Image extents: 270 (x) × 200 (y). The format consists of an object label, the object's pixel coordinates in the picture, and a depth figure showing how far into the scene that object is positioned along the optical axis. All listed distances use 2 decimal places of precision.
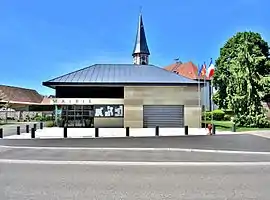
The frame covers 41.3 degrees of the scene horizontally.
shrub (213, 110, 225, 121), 56.88
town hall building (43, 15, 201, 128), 38.28
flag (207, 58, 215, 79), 34.19
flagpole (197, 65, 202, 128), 38.01
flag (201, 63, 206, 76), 36.22
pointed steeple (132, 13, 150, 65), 55.16
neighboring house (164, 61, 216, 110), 72.19
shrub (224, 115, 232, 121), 55.22
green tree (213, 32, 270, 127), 38.34
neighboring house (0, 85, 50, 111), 73.50
